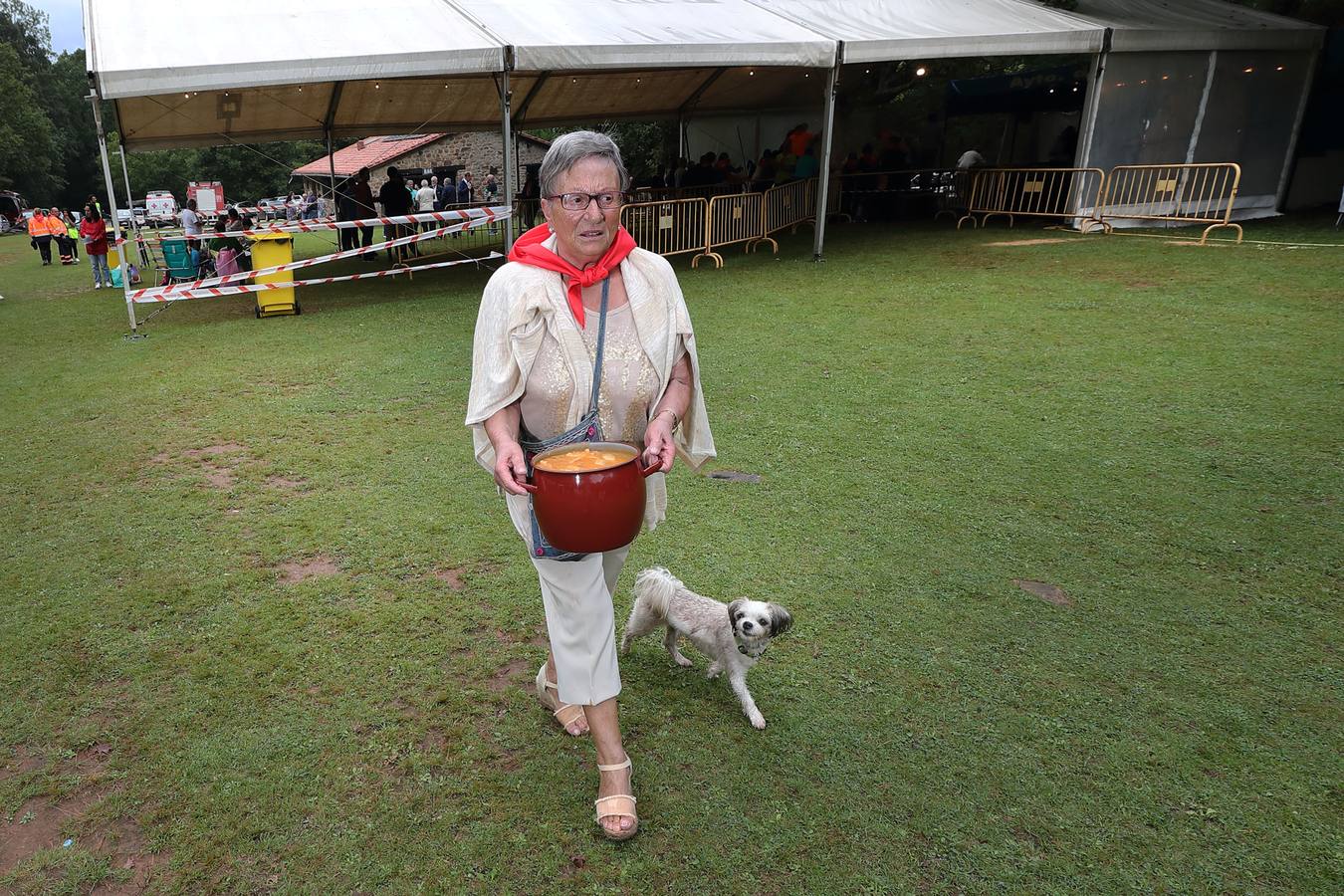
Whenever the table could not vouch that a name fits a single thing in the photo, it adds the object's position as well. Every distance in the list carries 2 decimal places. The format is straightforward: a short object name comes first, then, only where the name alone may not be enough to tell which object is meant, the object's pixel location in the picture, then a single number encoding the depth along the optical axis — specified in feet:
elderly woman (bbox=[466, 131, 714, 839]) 6.95
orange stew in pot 6.64
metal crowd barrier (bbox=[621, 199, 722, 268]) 40.16
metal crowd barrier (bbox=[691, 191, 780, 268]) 41.57
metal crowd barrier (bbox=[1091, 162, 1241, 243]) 41.91
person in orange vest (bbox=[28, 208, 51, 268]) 60.23
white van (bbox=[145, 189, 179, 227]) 127.54
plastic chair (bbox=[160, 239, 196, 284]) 45.83
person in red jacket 43.83
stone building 130.31
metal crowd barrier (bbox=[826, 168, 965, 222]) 54.34
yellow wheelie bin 32.99
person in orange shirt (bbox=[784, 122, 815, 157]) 51.42
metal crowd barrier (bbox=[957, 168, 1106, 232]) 42.14
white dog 8.71
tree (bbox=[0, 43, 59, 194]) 157.99
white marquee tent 29.45
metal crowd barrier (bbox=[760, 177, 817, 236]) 45.93
